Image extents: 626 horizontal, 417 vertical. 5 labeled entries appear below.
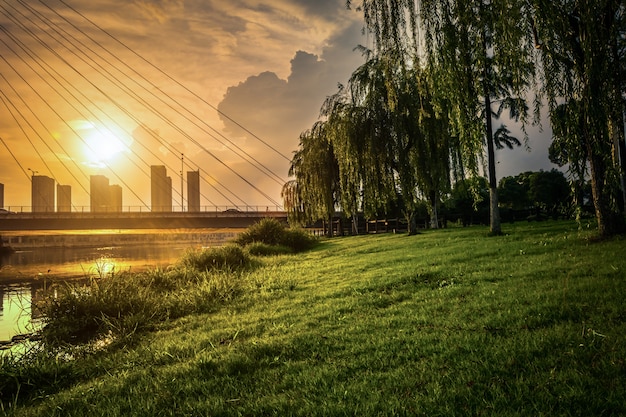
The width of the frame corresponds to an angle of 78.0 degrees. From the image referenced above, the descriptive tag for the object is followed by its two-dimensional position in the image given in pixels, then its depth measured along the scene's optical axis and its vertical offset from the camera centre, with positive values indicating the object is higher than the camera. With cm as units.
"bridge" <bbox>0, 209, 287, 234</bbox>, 4281 +200
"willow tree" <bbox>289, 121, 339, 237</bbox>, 2964 +439
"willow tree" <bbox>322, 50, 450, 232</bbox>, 1920 +394
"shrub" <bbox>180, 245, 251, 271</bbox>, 1805 -124
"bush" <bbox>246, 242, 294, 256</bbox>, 2395 -113
